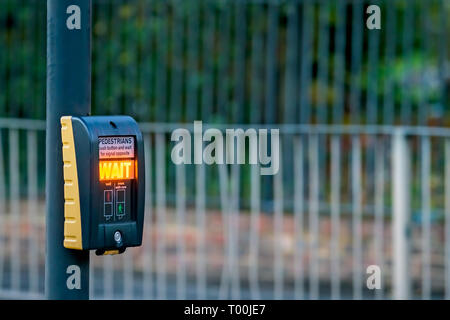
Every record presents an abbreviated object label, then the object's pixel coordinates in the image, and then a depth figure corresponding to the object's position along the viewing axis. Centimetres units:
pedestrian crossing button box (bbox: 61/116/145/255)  617
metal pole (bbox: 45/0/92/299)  623
